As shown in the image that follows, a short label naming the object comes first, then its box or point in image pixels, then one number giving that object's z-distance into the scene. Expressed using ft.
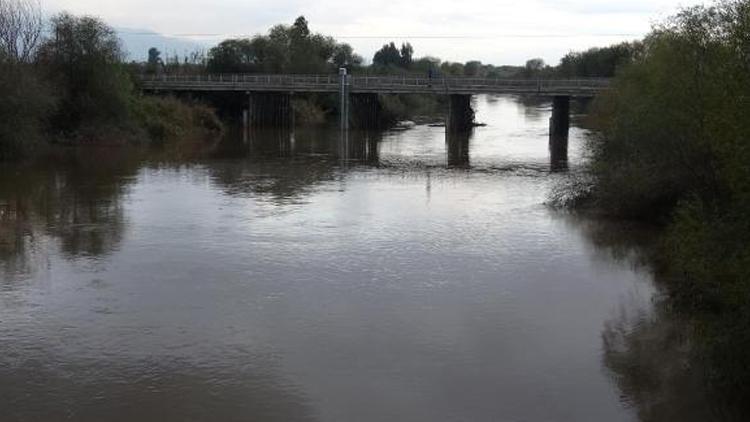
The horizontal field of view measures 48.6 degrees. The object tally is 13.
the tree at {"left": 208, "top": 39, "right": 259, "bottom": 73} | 282.97
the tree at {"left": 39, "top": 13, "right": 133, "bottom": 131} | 169.99
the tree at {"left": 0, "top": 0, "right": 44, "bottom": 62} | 159.12
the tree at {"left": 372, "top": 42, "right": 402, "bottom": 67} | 511.40
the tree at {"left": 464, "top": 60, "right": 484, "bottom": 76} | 610.56
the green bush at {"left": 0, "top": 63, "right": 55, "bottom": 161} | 127.34
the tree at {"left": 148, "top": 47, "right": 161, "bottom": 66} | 306.76
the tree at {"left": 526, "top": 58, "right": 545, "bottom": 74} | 551.18
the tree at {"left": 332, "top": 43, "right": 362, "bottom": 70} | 344.08
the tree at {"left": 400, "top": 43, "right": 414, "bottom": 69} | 517.55
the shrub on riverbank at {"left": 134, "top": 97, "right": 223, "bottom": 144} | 190.50
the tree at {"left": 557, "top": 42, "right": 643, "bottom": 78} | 314.67
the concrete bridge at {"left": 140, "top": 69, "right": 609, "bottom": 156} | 208.54
